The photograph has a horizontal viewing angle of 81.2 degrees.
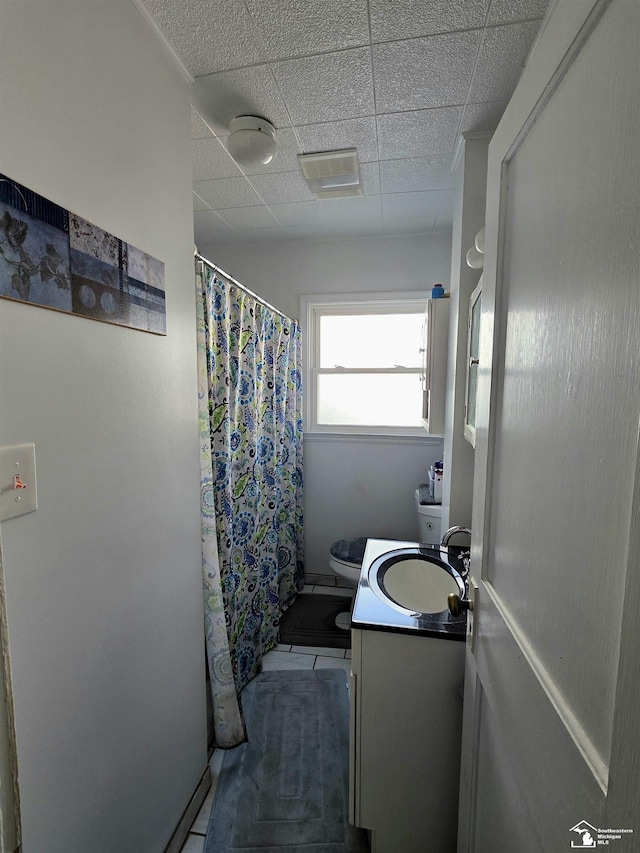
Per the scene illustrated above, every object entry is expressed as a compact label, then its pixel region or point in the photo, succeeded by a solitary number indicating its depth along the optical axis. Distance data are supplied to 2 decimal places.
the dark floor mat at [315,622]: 2.22
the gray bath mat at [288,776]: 1.23
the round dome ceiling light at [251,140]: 1.42
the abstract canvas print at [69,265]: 0.65
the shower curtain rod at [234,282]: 1.38
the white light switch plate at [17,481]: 0.65
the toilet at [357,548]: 2.12
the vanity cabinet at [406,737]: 1.09
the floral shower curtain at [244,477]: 1.45
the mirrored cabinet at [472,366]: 1.39
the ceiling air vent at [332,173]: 1.67
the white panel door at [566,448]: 0.39
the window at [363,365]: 2.75
